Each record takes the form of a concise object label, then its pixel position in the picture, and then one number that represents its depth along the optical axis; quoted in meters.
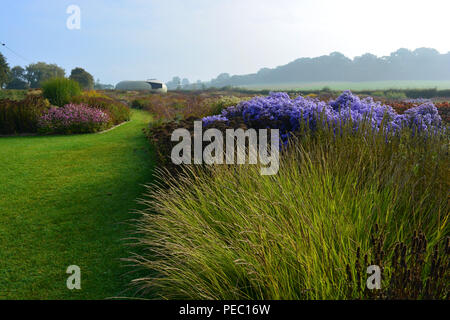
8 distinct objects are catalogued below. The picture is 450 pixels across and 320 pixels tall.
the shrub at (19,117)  11.92
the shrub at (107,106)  14.42
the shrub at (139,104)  24.40
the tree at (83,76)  63.07
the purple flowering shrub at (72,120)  11.94
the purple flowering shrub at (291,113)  6.15
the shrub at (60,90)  14.92
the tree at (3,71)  42.32
